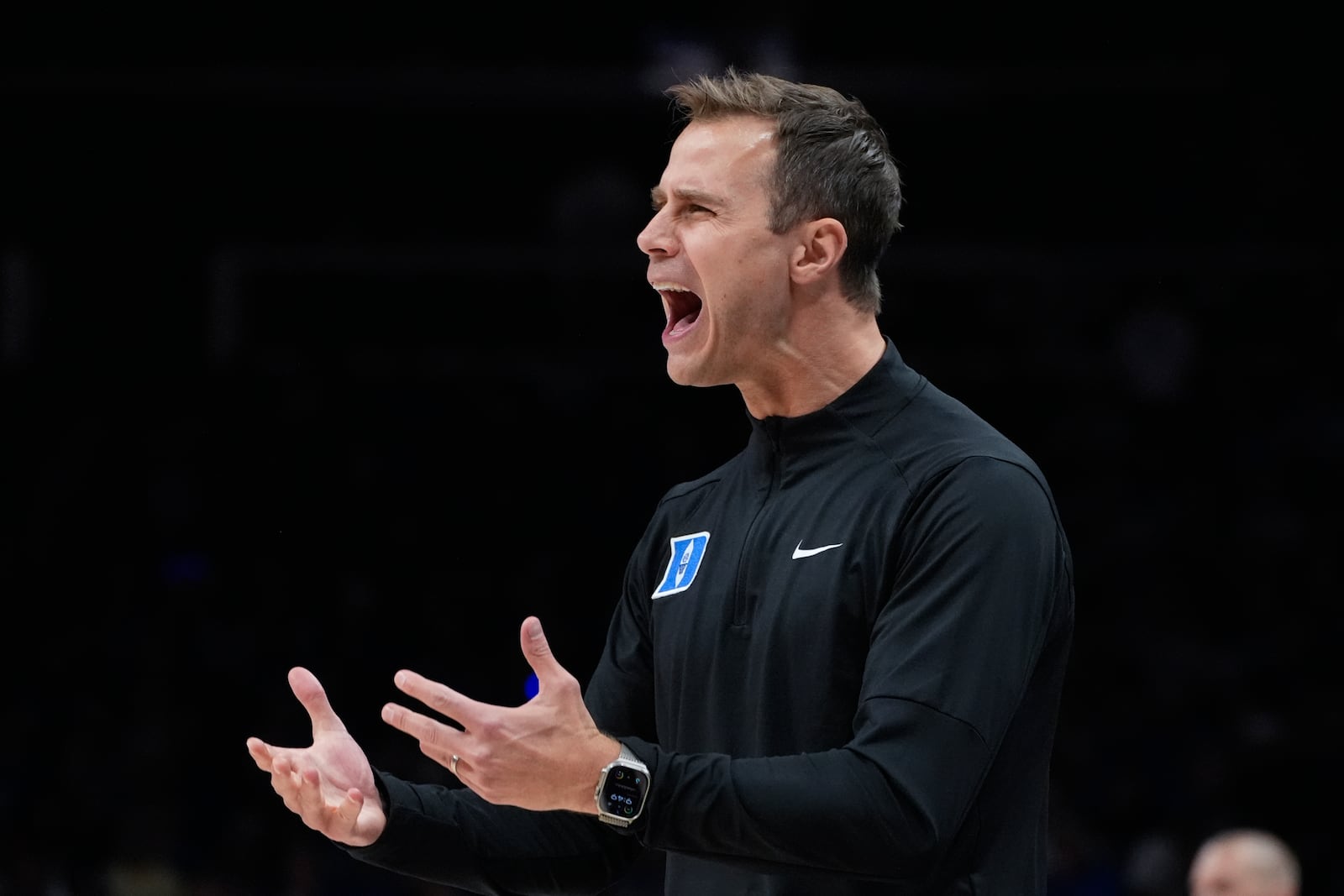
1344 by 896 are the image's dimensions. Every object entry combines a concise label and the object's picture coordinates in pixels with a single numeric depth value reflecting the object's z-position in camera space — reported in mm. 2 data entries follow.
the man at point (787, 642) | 4262
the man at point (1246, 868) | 11648
